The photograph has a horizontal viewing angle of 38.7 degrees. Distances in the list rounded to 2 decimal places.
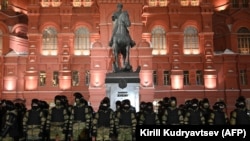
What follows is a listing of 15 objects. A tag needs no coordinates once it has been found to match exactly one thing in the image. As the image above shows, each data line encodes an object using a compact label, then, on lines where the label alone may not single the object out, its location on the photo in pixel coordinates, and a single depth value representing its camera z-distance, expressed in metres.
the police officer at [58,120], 13.35
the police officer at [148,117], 13.32
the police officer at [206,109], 13.82
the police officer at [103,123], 13.05
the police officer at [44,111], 13.36
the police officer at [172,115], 13.59
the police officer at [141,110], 13.58
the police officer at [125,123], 13.02
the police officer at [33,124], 13.08
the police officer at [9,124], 12.95
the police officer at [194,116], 13.64
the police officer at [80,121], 13.25
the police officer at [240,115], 13.09
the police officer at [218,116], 13.41
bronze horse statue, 19.97
